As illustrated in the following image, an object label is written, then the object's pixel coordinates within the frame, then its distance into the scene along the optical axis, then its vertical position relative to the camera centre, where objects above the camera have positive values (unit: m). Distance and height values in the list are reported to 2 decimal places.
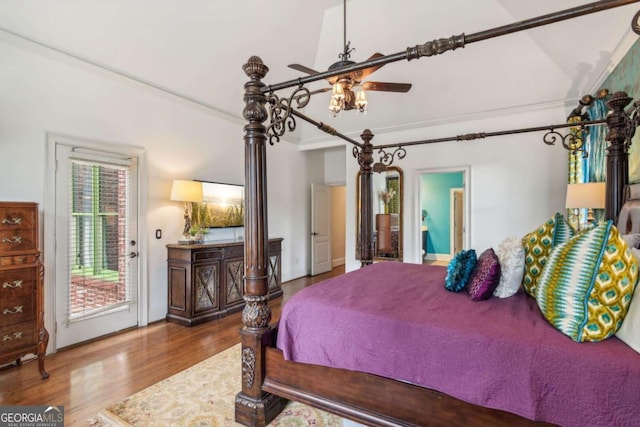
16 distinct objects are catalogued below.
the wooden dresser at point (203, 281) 3.82 -0.84
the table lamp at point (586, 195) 2.79 +0.14
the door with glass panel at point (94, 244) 3.11 -0.31
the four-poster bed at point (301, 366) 1.53 -0.88
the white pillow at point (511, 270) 1.85 -0.34
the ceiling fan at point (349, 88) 2.82 +1.16
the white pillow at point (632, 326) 1.25 -0.46
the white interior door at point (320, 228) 6.73 -0.34
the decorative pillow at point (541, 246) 1.92 -0.21
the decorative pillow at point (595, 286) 1.32 -0.32
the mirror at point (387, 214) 5.48 -0.02
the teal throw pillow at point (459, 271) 2.09 -0.39
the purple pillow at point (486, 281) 1.88 -0.41
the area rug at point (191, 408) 2.04 -1.31
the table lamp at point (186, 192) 3.93 +0.27
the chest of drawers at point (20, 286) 2.39 -0.55
